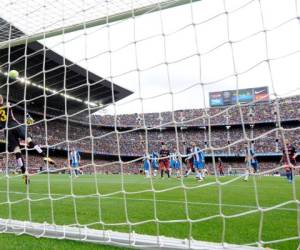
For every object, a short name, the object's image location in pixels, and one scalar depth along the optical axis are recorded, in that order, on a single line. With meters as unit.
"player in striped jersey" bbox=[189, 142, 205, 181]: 13.04
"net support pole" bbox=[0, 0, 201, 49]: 3.88
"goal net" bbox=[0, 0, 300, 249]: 2.95
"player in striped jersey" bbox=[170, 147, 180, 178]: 19.40
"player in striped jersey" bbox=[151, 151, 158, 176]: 21.53
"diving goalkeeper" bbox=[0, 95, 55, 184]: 7.24
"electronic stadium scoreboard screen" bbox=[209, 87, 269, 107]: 44.81
